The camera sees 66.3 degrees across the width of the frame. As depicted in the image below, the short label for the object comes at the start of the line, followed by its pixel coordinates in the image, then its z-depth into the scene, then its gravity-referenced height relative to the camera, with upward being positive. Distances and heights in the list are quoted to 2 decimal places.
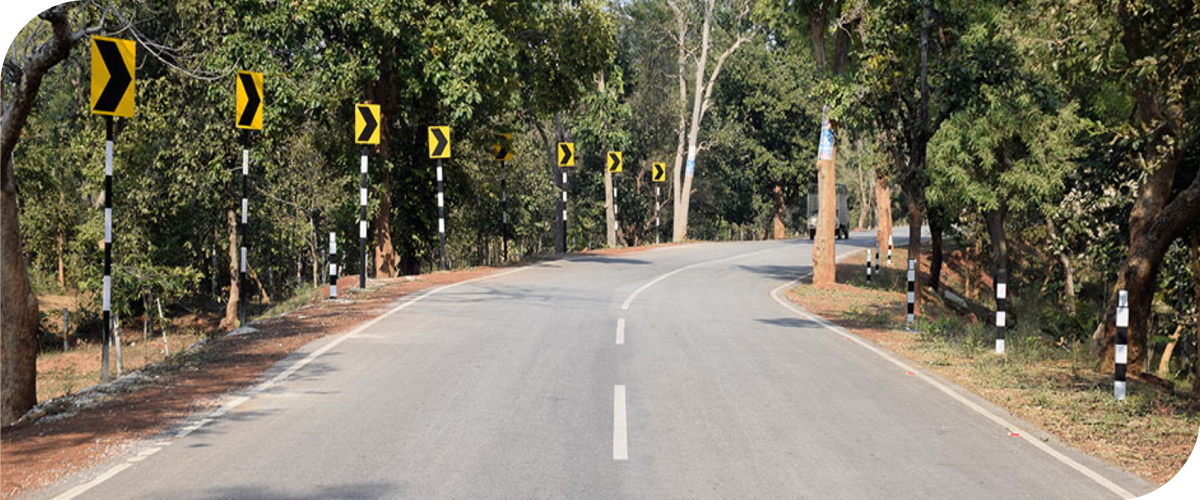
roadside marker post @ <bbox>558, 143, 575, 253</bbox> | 31.08 +2.91
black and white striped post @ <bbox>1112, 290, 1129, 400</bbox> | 9.95 -1.34
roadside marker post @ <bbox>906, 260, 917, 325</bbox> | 16.70 -1.01
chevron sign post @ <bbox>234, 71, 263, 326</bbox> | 14.13 +2.21
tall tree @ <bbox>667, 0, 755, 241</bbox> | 46.06 +9.02
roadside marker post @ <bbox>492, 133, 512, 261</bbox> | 27.62 +2.82
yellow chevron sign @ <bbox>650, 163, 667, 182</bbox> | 38.84 +2.89
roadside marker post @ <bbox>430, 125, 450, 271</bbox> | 22.95 +2.53
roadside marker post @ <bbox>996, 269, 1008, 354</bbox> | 12.96 -1.10
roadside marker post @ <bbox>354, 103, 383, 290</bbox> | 19.22 +2.38
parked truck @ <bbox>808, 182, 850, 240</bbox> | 47.75 +1.19
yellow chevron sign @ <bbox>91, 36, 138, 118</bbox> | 10.07 +1.93
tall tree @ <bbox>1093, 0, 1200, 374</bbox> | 10.38 +1.22
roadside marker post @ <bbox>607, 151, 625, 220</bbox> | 36.66 +3.12
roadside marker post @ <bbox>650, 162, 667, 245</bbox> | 38.84 +2.90
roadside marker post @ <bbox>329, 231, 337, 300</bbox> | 17.80 -0.48
